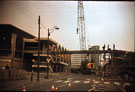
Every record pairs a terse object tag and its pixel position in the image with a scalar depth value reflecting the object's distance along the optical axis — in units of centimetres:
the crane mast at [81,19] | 6609
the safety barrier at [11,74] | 1767
